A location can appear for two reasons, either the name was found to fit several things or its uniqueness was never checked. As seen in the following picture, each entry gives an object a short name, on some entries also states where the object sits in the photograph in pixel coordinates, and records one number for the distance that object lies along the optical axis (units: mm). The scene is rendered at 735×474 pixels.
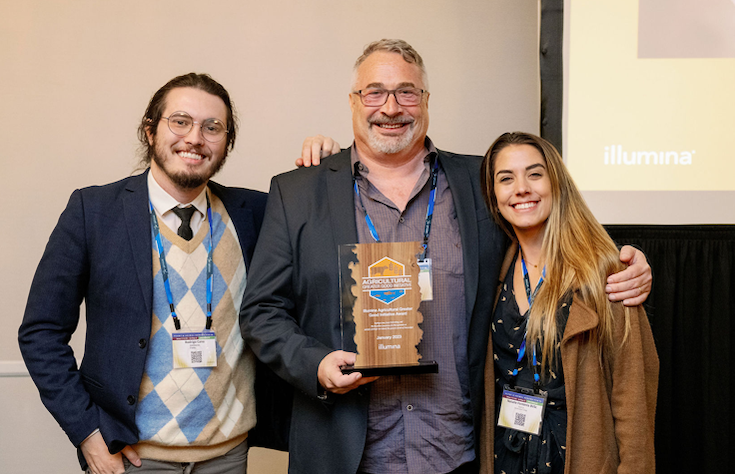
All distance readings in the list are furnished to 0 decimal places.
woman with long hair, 1688
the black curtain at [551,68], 2838
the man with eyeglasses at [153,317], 1778
